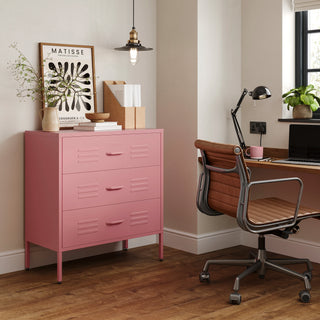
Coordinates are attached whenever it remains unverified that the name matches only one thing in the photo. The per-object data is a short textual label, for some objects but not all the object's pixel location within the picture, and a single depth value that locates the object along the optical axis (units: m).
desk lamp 4.13
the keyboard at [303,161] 3.82
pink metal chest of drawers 3.64
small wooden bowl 3.88
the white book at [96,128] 3.81
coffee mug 4.20
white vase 3.79
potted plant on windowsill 4.15
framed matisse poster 3.96
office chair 3.28
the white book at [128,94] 4.12
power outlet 4.47
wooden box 4.09
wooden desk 3.65
